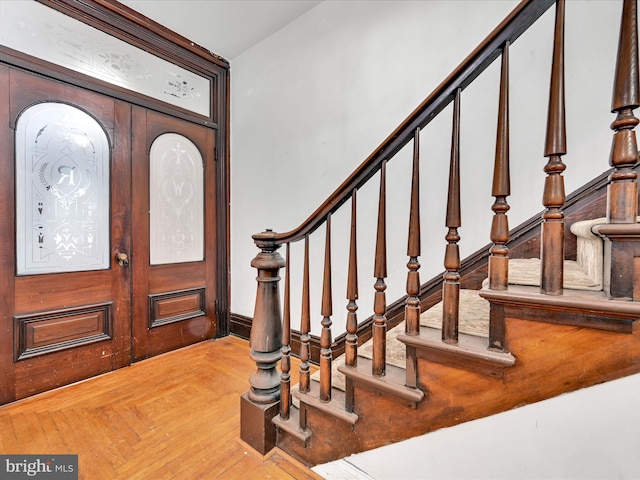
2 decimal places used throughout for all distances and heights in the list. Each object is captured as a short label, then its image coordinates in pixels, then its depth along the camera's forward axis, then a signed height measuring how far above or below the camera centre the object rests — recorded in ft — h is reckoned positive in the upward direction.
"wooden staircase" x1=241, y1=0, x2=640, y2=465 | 2.04 -0.82
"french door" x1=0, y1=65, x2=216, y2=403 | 5.75 -0.03
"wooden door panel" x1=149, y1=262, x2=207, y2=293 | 7.86 -1.30
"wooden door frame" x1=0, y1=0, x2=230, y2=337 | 6.24 +4.23
